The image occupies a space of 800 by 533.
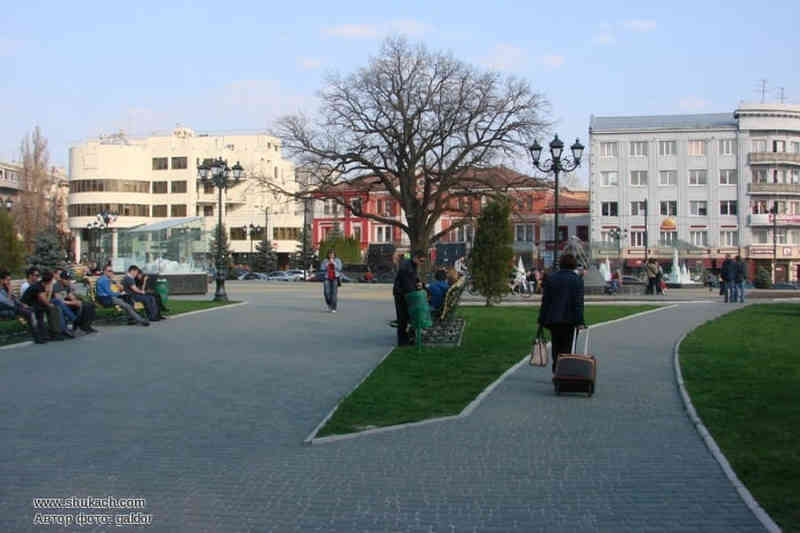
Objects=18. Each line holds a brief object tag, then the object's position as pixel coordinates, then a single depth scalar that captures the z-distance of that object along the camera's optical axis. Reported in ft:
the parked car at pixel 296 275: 262.10
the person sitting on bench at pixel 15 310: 48.98
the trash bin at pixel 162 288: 74.61
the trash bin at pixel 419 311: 46.14
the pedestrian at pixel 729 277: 104.12
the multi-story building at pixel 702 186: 249.75
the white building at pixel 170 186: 302.86
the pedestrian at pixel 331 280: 82.28
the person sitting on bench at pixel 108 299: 60.80
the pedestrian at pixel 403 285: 46.88
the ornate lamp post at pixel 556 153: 81.87
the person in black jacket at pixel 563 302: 34.53
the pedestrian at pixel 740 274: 104.42
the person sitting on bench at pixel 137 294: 63.21
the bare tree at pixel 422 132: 146.51
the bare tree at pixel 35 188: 237.45
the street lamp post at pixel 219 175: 96.58
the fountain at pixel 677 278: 183.98
